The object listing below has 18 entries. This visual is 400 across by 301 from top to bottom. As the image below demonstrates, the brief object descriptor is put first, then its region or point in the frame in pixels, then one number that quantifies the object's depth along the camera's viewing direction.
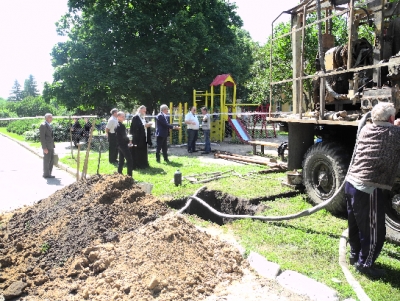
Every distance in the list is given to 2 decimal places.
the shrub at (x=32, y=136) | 21.47
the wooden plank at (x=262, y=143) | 10.63
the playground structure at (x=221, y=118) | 16.64
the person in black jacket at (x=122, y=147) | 8.33
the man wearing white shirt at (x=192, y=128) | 13.15
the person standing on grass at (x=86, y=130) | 19.16
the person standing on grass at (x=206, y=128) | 13.50
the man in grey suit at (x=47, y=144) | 9.52
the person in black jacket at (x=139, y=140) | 9.88
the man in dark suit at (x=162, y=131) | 11.15
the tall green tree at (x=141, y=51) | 18.61
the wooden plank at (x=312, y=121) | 4.96
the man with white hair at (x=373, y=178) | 3.55
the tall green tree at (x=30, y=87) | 97.69
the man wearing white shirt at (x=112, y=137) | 10.55
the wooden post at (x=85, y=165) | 6.95
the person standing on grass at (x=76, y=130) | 18.98
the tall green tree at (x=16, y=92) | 97.69
